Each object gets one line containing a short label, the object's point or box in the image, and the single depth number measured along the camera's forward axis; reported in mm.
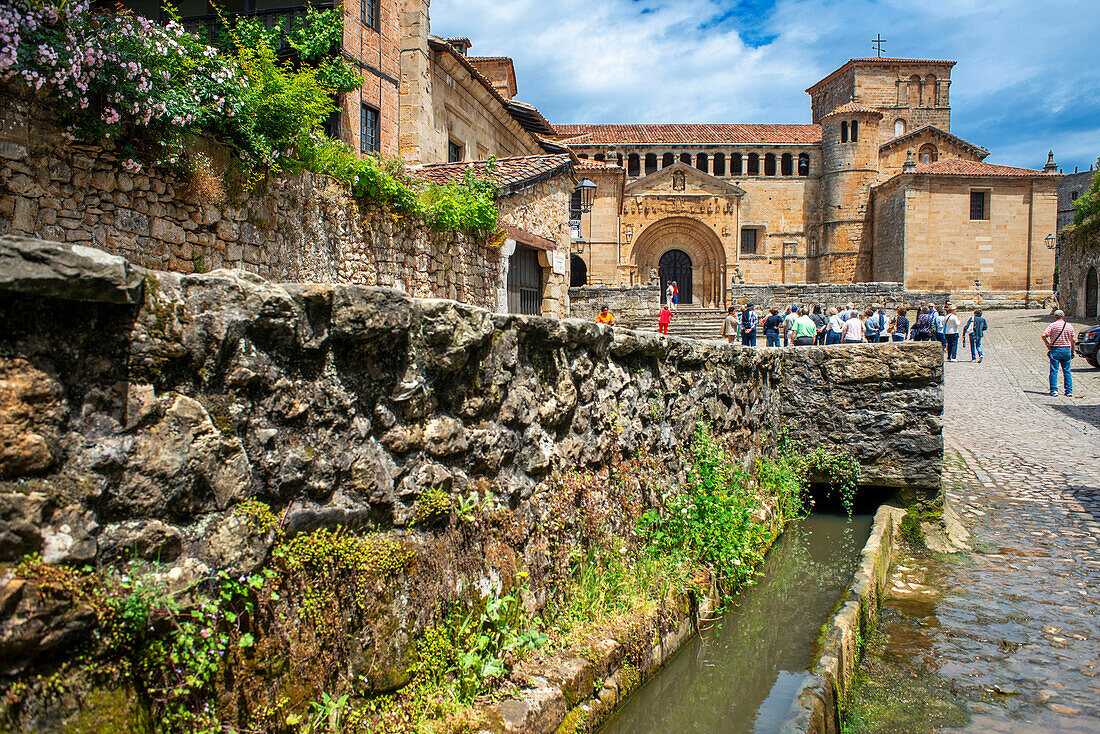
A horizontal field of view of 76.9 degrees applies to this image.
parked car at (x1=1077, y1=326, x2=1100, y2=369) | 18281
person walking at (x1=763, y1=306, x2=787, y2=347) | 18109
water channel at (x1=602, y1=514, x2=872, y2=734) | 3582
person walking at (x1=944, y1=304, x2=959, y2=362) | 20016
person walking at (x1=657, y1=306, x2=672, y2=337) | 19734
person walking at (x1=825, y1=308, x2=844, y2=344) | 18453
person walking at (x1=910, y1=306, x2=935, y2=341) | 19980
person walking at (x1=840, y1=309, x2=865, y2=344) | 16969
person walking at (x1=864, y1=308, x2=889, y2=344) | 20281
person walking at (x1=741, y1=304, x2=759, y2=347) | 19641
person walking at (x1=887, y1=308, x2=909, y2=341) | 20500
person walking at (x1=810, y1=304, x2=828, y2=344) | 22266
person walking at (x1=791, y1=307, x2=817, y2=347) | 16062
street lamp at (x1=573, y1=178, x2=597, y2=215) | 28816
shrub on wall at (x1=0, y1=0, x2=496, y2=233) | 5457
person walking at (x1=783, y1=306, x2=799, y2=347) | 20662
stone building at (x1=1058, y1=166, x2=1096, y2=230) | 57250
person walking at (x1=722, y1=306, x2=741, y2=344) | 18647
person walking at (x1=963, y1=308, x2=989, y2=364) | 20453
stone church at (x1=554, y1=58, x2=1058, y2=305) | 37062
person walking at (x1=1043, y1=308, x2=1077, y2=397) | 14422
